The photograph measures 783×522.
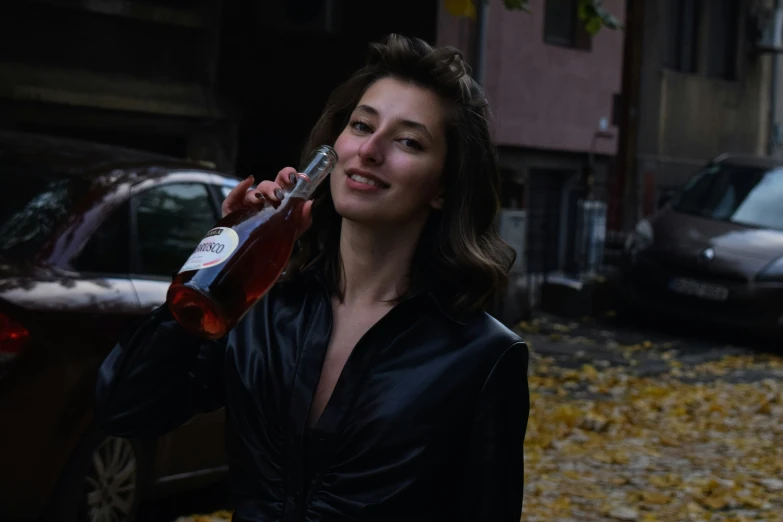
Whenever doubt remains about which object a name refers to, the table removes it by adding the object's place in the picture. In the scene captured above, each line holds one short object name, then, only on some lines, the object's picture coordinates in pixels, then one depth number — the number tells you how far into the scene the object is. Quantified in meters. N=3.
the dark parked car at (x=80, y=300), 4.62
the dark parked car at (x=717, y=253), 12.80
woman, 2.29
